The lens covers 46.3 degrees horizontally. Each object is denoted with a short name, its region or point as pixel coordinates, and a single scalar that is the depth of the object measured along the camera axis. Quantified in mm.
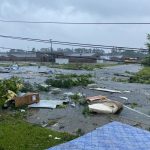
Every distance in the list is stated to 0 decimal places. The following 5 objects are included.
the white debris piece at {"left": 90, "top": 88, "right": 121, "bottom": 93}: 8495
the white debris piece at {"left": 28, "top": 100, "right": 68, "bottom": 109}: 6624
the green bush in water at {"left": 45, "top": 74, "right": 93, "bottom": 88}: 8881
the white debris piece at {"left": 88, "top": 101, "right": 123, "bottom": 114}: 5980
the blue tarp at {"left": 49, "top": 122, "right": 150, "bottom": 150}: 3160
